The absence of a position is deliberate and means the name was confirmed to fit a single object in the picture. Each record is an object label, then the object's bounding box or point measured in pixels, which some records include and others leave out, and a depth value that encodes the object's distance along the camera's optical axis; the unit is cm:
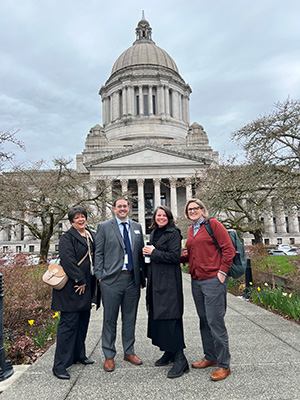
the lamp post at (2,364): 422
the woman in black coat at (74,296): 435
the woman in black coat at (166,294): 425
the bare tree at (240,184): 1225
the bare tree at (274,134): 1143
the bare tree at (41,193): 1647
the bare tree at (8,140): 989
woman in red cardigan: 411
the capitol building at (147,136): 4897
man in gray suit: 455
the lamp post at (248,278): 1015
